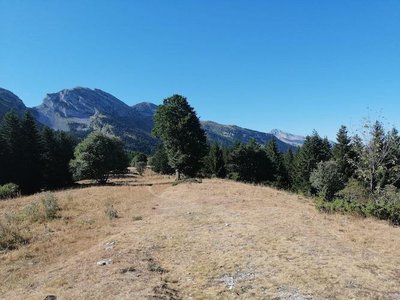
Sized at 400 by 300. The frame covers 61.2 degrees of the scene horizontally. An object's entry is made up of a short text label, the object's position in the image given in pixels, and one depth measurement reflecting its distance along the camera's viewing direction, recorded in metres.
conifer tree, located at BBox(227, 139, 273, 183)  83.31
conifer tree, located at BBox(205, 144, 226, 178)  89.75
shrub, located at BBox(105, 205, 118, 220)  25.50
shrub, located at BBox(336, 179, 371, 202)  32.00
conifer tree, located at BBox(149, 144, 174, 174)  101.88
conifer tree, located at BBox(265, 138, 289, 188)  88.91
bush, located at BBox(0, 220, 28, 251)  18.34
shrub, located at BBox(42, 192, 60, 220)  25.38
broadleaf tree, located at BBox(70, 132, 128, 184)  56.94
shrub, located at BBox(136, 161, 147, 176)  97.31
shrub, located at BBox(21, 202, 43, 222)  24.58
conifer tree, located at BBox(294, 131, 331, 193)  76.54
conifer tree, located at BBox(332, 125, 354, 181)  69.88
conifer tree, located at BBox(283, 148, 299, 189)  89.38
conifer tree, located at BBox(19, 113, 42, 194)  61.38
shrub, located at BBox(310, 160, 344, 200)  60.47
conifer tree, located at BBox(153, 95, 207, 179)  57.28
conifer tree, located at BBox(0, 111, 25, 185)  59.77
